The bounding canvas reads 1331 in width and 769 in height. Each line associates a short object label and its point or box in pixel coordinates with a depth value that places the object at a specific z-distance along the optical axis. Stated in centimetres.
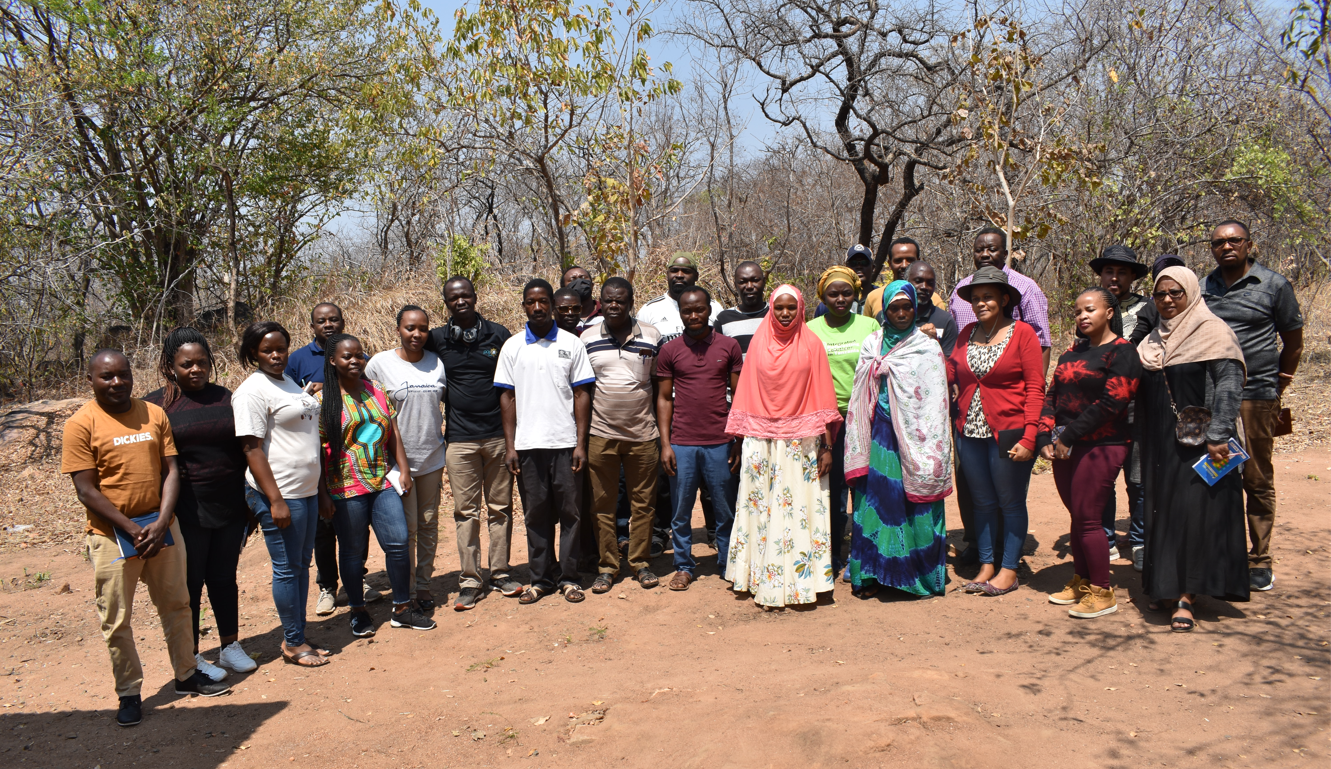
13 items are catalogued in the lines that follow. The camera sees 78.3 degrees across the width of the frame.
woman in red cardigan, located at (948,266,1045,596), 452
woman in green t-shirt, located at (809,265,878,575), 494
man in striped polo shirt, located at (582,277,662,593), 506
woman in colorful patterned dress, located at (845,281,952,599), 459
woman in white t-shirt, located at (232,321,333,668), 409
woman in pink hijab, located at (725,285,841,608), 472
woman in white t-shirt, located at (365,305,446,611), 481
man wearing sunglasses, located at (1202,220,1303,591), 448
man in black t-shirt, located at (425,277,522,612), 500
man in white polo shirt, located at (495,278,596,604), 490
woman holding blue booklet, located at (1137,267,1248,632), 399
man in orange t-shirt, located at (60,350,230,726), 363
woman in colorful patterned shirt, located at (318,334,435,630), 446
